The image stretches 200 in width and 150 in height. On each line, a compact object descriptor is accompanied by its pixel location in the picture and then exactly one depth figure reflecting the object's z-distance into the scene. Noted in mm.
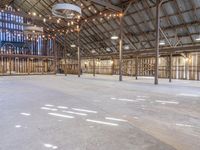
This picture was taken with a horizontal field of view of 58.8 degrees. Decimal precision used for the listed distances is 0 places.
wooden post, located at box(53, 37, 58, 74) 28578
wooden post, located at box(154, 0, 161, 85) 12281
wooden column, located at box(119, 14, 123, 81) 15336
